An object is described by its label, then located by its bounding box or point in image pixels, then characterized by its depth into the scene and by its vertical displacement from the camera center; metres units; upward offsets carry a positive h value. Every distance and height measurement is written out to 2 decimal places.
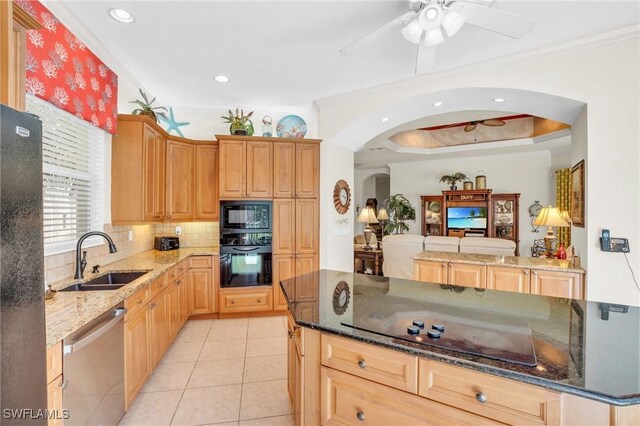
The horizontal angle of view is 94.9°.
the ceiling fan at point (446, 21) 1.73 +1.19
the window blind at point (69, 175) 2.16 +0.32
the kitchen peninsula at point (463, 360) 0.98 -0.53
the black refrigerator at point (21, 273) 0.90 -0.20
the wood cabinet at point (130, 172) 2.89 +0.42
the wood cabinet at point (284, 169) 3.95 +0.59
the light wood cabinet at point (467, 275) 3.21 -0.69
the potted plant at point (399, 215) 8.35 -0.06
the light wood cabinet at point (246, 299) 3.86 -1.15
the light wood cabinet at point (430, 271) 3.41 -0.69
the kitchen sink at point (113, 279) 2.21 -0.56
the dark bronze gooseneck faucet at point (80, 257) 2.21 -0.33
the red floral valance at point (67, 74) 1.88 +1.05
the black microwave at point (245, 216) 3.87 -0.04
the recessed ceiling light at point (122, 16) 2.22 +1.53
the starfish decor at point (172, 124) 4.18 +1.29
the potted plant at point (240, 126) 3.93 +1.18
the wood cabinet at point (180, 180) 3.74 +0.44
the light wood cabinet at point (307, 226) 4.00 -0.18
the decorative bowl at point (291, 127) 4.21 +1.23
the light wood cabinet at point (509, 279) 3.00 -0.70
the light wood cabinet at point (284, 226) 3.95 -0.18
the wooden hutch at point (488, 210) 7.45 +0.06
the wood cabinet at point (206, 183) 4.02 +0.42
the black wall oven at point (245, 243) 3.87 -0.40
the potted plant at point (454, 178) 7.80 +0.92
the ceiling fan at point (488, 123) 6.56 +2.03
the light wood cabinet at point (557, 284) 2.72 -0.69
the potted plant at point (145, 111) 3.05 +1.07
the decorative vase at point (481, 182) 7.62 +0.80
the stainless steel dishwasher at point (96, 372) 1.41 -0.86
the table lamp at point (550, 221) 3.24 -0.10
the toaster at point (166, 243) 3.90 -0.41
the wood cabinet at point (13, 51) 1.02 +0.59
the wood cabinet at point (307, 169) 4.00 +0.60
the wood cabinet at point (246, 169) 3.85 +0.59
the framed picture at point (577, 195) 2.76 +0.17
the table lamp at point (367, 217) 5.96 -0.08
